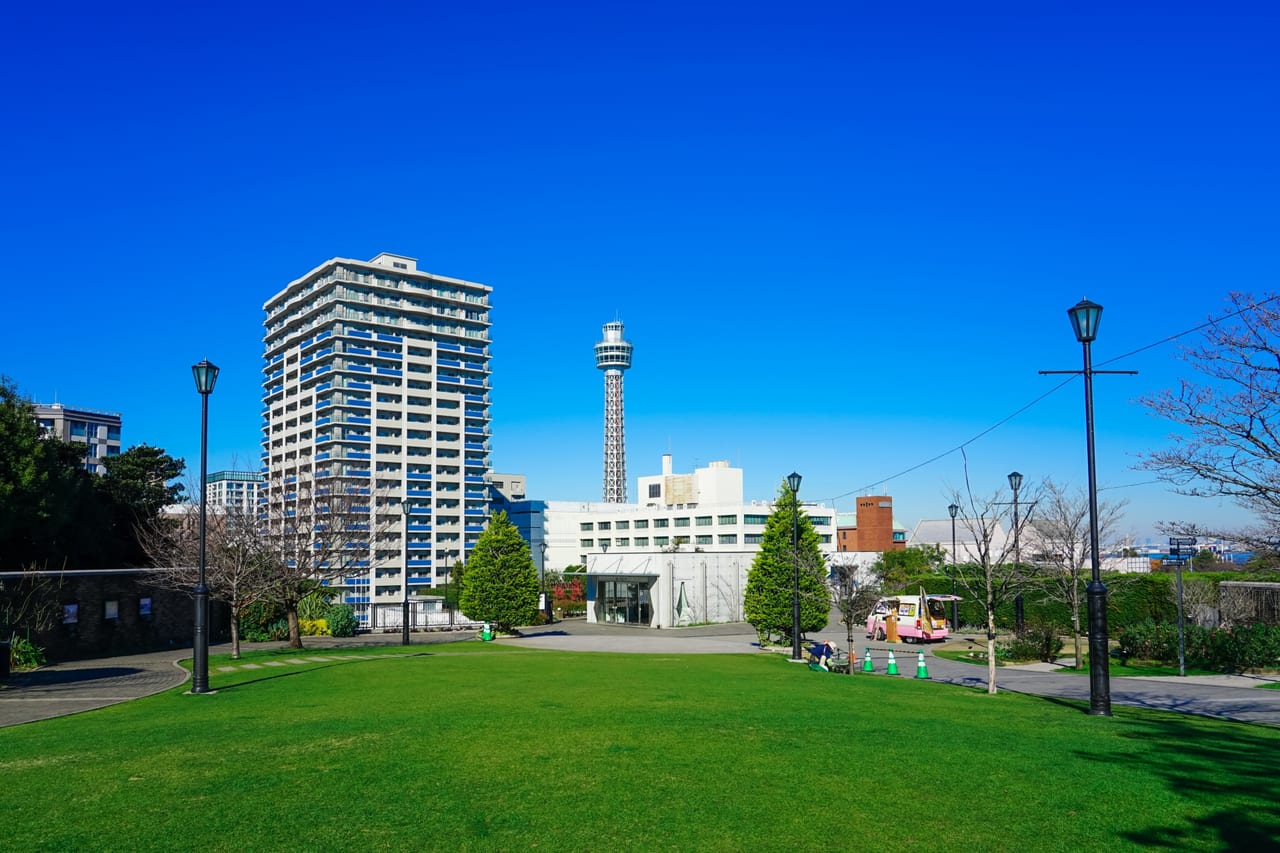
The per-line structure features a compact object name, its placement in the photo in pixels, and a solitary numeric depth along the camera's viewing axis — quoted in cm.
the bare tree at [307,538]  3272
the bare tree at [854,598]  3008
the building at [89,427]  11224
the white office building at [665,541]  5366
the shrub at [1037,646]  2939
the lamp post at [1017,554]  2045
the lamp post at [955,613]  4457
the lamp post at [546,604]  5768
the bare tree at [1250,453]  1399
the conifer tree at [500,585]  4181
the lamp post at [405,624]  3573
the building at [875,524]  10131
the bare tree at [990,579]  1822
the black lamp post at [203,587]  1775
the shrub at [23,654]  2466
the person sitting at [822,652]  2506
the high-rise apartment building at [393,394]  11369
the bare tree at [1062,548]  2948
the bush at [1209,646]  2389
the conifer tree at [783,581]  3519
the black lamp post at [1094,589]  1371
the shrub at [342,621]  4334
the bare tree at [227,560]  2994
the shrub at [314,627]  4341
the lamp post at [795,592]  2750
